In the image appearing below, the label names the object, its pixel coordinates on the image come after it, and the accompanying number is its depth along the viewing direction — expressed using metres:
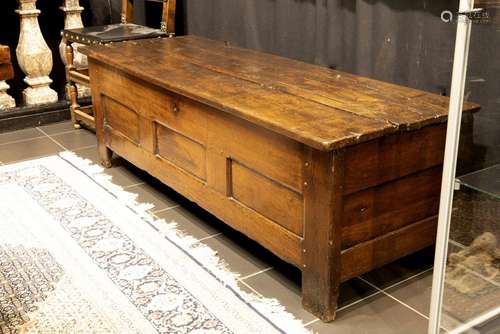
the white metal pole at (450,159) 1.40
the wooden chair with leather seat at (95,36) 3.35
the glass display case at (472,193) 1.41
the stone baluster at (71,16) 3.99
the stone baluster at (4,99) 3.79
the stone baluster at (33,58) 3.77
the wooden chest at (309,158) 1.78
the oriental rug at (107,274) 1.88
